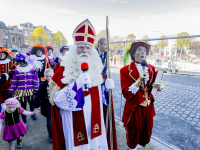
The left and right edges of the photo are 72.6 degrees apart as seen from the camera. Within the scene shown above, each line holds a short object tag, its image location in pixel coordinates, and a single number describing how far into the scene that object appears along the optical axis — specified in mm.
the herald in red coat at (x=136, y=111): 2305
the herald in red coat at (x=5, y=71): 3869
